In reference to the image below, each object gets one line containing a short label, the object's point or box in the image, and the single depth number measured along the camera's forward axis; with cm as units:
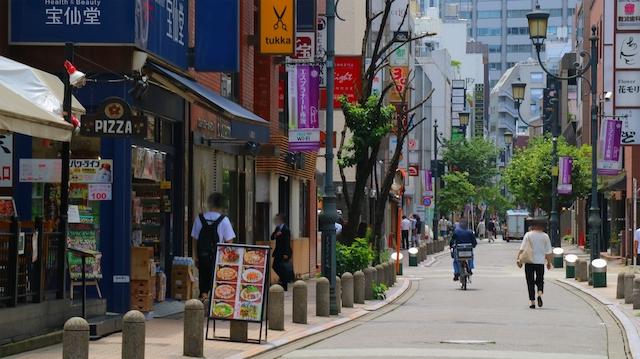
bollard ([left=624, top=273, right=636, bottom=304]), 2767
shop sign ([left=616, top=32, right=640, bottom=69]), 3791
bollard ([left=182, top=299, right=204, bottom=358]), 1582
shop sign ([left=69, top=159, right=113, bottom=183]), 2025
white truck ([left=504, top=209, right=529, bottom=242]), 11056
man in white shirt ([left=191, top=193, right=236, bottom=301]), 2142
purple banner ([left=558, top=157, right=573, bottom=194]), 6600
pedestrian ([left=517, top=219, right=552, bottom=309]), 2684
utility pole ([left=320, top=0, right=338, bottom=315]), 2442
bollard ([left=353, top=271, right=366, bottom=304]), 2714
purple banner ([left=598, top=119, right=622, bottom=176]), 4153
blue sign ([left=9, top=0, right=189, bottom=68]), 2061
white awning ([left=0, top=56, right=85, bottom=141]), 1484
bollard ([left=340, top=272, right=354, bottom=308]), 2595
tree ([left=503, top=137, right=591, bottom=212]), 7562
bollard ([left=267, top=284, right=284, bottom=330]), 1978
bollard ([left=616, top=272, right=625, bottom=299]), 2933
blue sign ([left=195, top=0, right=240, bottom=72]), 2480
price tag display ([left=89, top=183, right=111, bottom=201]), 2053
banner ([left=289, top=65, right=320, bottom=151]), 2970
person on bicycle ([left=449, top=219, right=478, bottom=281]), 3594
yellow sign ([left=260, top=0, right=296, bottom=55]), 2964
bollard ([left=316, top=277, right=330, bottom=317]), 2325
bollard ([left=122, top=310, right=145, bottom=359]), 1403
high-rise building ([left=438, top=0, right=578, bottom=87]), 19285
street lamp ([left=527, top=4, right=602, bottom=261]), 3344
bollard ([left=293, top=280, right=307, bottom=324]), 2111
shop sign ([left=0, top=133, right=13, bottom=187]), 1914
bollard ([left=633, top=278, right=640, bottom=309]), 2577
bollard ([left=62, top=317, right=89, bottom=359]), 1298
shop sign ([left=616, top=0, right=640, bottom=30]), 3781
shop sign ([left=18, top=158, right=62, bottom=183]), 1848
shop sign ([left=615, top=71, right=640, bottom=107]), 3822
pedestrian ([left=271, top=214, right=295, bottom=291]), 3047
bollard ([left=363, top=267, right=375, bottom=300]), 2851
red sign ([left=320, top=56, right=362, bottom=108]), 3894
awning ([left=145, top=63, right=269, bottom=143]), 2141
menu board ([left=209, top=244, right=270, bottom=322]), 1772
